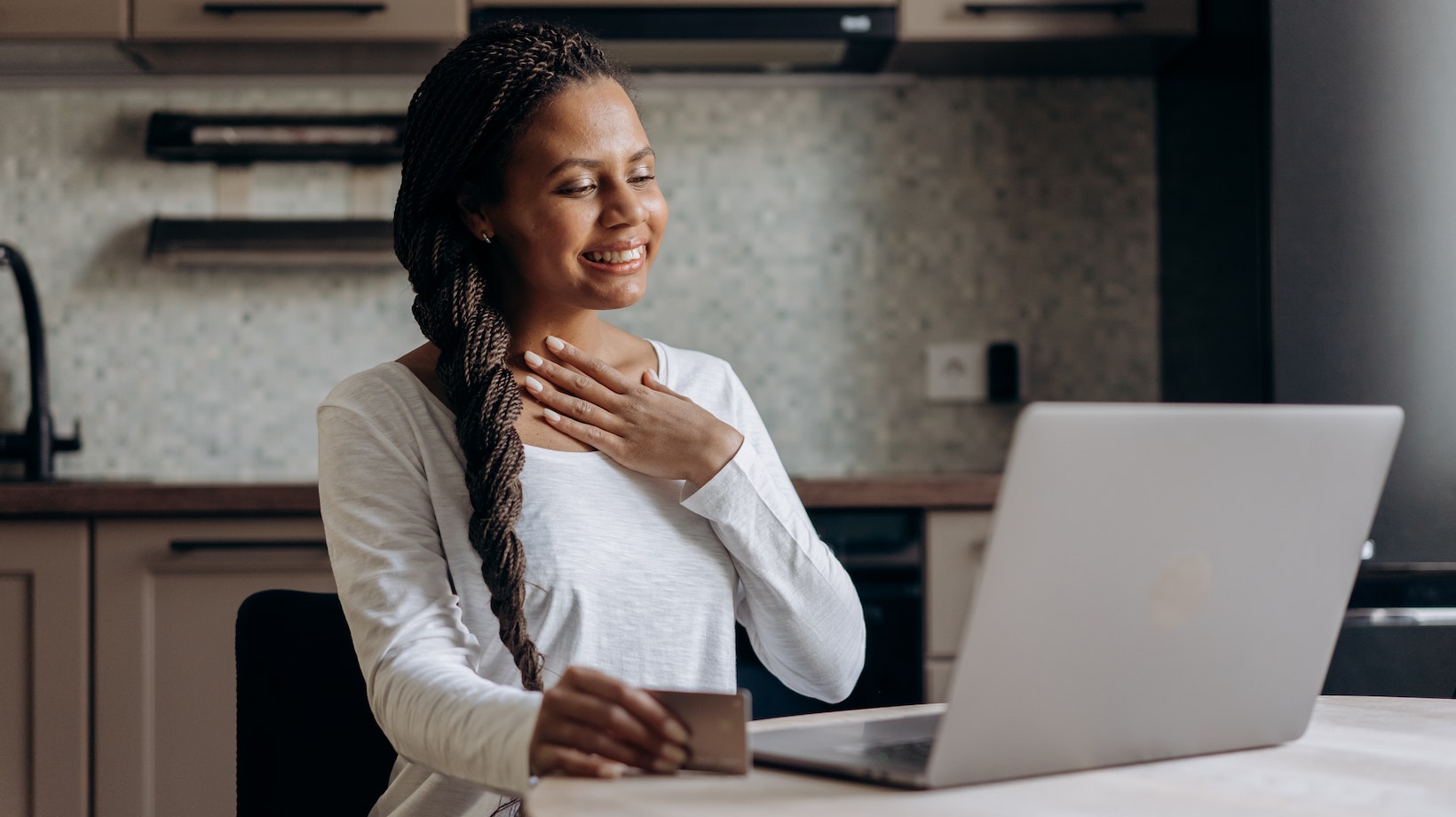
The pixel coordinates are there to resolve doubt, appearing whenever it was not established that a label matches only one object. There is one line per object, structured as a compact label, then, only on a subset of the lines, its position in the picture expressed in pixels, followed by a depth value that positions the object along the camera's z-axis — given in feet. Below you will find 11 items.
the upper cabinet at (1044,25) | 7.31
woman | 3.39
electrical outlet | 8.34
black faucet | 7.36
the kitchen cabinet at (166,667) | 6.25
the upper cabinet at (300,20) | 7.06
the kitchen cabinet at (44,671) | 6.22
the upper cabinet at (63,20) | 7.06
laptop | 2.06
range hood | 7.19
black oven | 6.49
